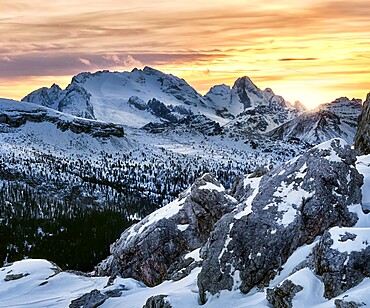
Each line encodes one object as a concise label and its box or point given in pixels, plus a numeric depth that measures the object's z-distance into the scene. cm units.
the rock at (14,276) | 6149
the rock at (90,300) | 4568
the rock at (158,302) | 3556
